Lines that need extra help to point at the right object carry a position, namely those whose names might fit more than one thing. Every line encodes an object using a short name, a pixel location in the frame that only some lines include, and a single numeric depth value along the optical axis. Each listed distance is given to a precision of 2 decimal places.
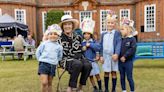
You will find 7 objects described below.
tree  20.64
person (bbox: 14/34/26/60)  11.34
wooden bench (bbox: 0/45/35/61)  11.34
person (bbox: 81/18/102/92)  5.01
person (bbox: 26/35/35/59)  13.37
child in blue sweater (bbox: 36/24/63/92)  4.40
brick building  19.10
